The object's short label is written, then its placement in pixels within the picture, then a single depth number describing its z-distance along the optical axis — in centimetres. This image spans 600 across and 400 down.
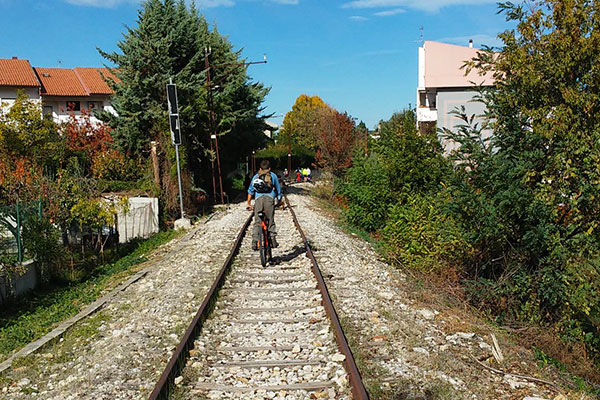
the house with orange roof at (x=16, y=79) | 5422
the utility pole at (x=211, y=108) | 2508
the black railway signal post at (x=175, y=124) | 1831
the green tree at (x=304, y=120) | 7576
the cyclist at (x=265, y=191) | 1005
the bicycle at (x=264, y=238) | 1019
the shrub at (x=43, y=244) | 1064
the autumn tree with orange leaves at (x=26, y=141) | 1919
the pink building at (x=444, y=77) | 4106
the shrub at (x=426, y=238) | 1048
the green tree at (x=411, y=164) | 1605
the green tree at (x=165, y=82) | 2466
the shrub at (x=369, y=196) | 1727
